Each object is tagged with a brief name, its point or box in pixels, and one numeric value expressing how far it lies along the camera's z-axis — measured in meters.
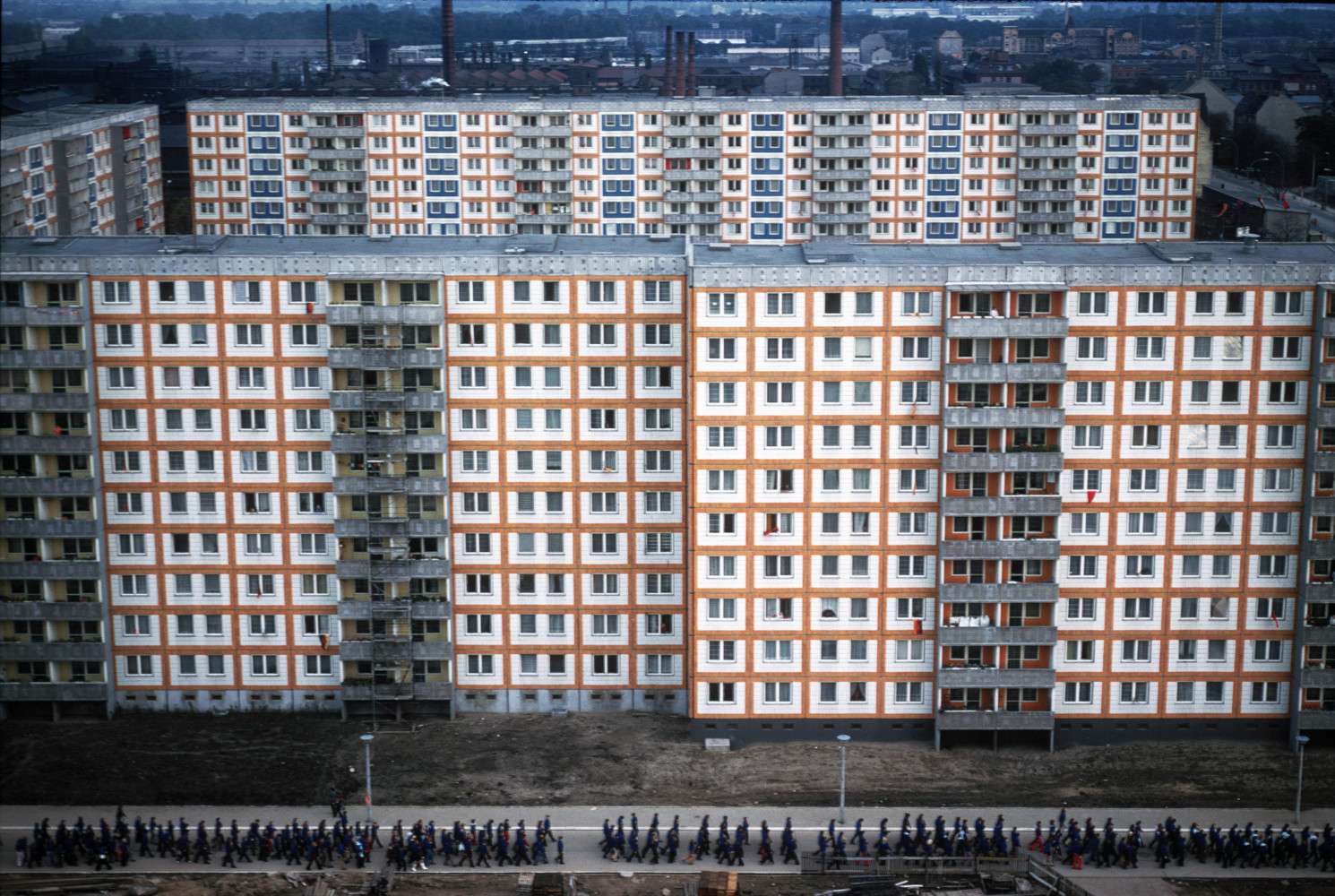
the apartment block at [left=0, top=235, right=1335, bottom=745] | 72.06
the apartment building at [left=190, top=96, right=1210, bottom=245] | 148.75
